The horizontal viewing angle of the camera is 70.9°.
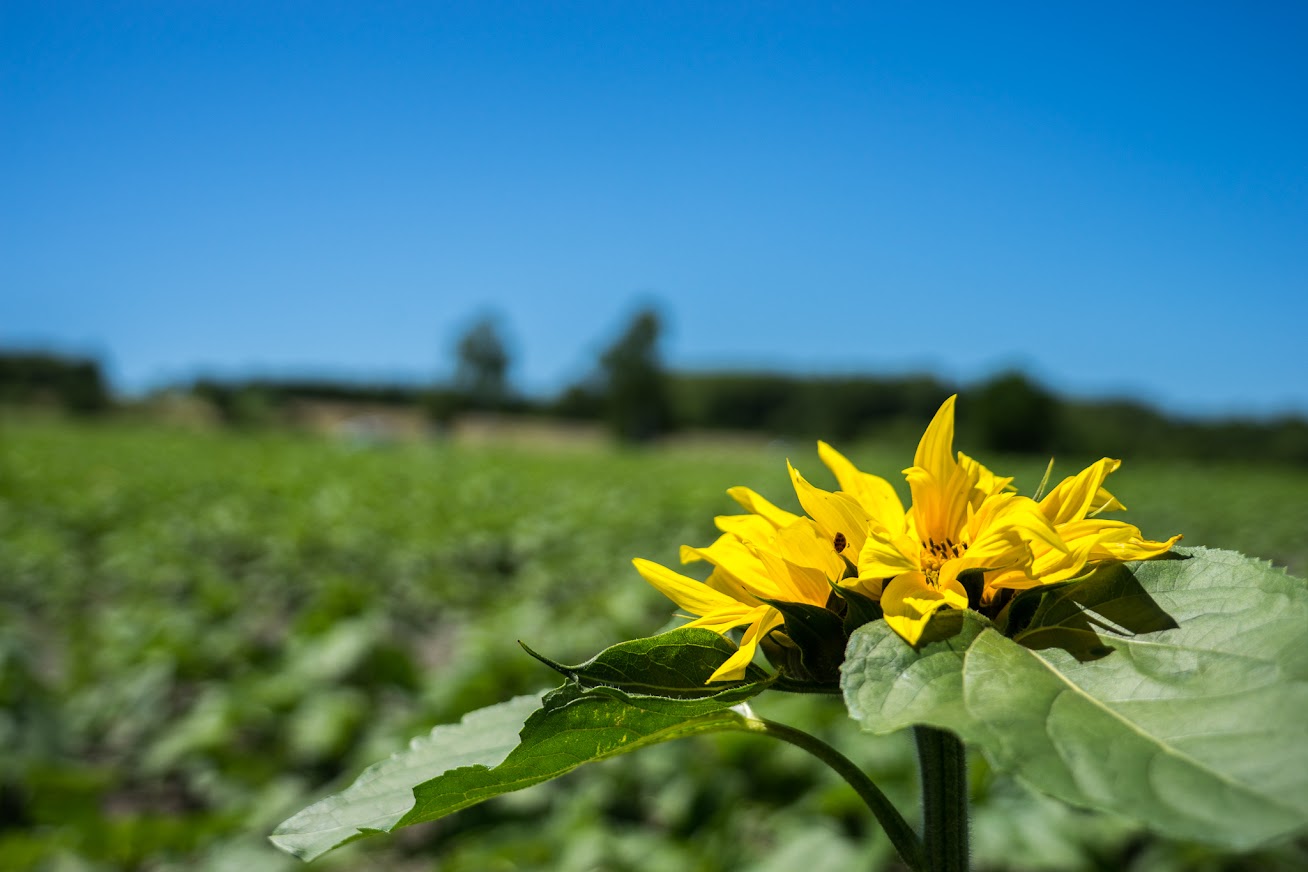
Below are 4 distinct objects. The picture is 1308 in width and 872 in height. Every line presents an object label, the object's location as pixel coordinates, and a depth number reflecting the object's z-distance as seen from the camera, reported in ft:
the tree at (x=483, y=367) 247.09
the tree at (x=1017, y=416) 139.03
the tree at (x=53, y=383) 162.91
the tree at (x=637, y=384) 223.71
